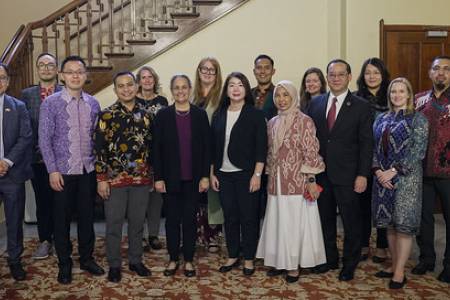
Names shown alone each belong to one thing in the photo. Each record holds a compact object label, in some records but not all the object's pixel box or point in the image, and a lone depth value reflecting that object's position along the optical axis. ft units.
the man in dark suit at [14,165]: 10.12
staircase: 16.35
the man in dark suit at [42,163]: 11.16
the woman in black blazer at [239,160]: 9.96
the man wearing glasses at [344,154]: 9.75
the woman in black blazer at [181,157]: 9.91
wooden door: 16.69
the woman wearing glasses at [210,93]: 11.12
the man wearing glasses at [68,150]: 9.82
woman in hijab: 9.80
